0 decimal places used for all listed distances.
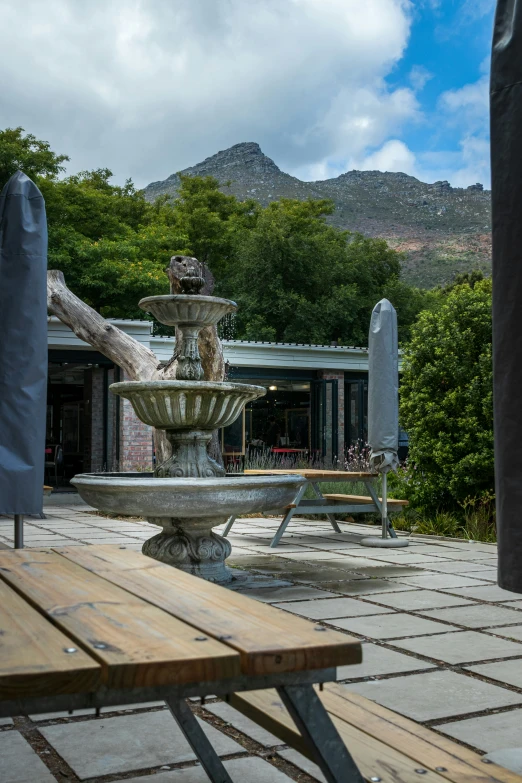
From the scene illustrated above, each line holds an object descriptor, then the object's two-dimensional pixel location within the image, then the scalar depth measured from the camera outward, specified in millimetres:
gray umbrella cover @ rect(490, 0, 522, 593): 2252
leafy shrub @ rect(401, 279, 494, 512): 9508
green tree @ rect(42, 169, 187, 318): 25406
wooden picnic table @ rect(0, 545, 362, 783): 1397
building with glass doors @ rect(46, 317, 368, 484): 16891
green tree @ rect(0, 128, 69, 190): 24938
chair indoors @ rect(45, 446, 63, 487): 16844
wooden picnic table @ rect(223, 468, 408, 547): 8320
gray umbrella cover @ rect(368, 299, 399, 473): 8242
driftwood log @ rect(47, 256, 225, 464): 11570
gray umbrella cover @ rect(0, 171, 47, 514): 4863
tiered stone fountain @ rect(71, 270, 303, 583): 5480
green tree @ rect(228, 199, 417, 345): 31250
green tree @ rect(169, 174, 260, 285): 34375
